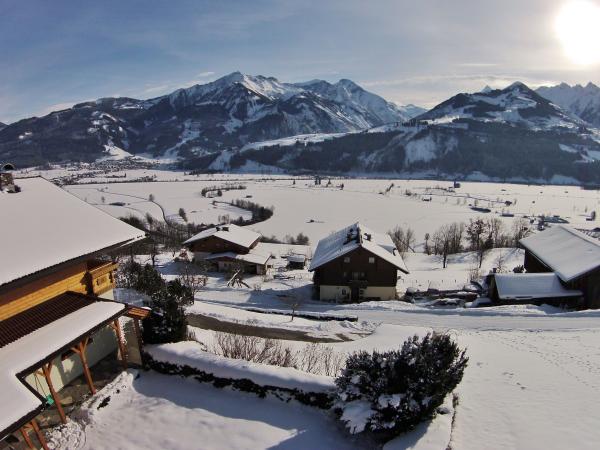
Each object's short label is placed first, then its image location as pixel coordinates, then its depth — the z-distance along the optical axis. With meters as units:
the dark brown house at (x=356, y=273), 42.78
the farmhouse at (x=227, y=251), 57.69
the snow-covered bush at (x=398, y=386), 11.20
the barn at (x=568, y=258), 35.03
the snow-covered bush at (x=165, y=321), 15.91
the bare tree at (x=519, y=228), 86.92
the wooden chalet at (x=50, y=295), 10.88
